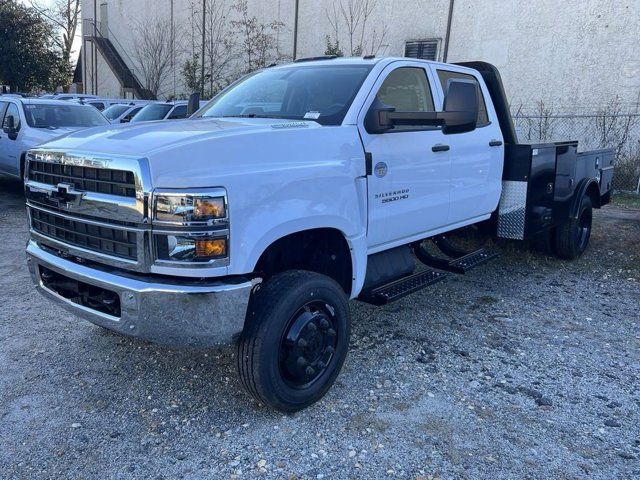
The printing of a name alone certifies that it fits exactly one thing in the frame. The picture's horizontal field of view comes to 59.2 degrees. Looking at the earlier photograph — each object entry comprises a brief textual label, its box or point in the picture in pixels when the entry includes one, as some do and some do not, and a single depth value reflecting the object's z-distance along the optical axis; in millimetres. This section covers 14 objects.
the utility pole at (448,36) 15875
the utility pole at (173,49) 25281
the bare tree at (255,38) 21406
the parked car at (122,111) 16672
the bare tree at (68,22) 36688
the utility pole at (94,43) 28891
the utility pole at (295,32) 20202
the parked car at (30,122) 9555
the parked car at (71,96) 18359
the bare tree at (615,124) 12523
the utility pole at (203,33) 23703
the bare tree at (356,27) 18031
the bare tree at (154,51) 25766
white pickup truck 2832
